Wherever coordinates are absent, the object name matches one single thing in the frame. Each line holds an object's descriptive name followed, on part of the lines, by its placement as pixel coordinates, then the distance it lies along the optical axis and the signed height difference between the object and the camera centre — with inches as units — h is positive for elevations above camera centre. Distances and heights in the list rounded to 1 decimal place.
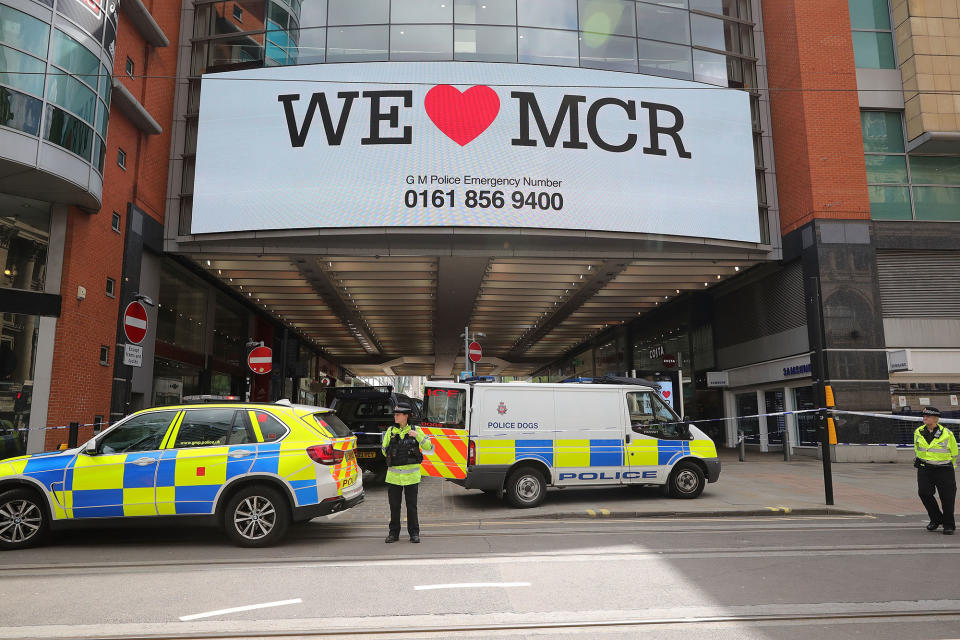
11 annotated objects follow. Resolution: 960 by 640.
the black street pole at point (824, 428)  412.9 -11.9
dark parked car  557.0 +1.8
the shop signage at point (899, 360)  760.3 +58.7
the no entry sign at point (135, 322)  408.5 +59.6
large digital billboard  786.2 +326.7
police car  291.7 -30.6
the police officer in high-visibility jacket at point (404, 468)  306.3 -26.6
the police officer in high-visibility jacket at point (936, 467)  325.1 -29.9
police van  408.8 -17.5
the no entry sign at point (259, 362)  622.5 +50.5
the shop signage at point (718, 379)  1043.3 +51.9
